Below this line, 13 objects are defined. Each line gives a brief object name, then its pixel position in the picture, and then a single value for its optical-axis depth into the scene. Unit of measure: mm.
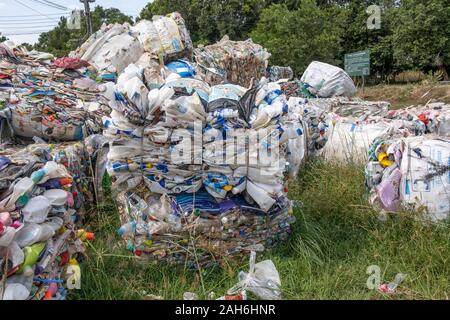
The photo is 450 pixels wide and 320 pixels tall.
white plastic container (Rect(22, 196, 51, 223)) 1735
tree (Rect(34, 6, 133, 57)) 22472
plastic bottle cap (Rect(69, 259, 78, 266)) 2011
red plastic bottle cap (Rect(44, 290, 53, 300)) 1720
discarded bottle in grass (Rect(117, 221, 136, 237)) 2402
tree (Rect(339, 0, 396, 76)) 19438
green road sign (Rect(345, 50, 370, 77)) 12078
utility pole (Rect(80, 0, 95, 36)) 15430
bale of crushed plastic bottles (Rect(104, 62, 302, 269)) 2305
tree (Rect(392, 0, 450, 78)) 16469
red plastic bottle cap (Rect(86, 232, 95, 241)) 2170
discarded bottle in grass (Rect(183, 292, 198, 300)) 2047
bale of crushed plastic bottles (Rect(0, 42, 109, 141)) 3332
